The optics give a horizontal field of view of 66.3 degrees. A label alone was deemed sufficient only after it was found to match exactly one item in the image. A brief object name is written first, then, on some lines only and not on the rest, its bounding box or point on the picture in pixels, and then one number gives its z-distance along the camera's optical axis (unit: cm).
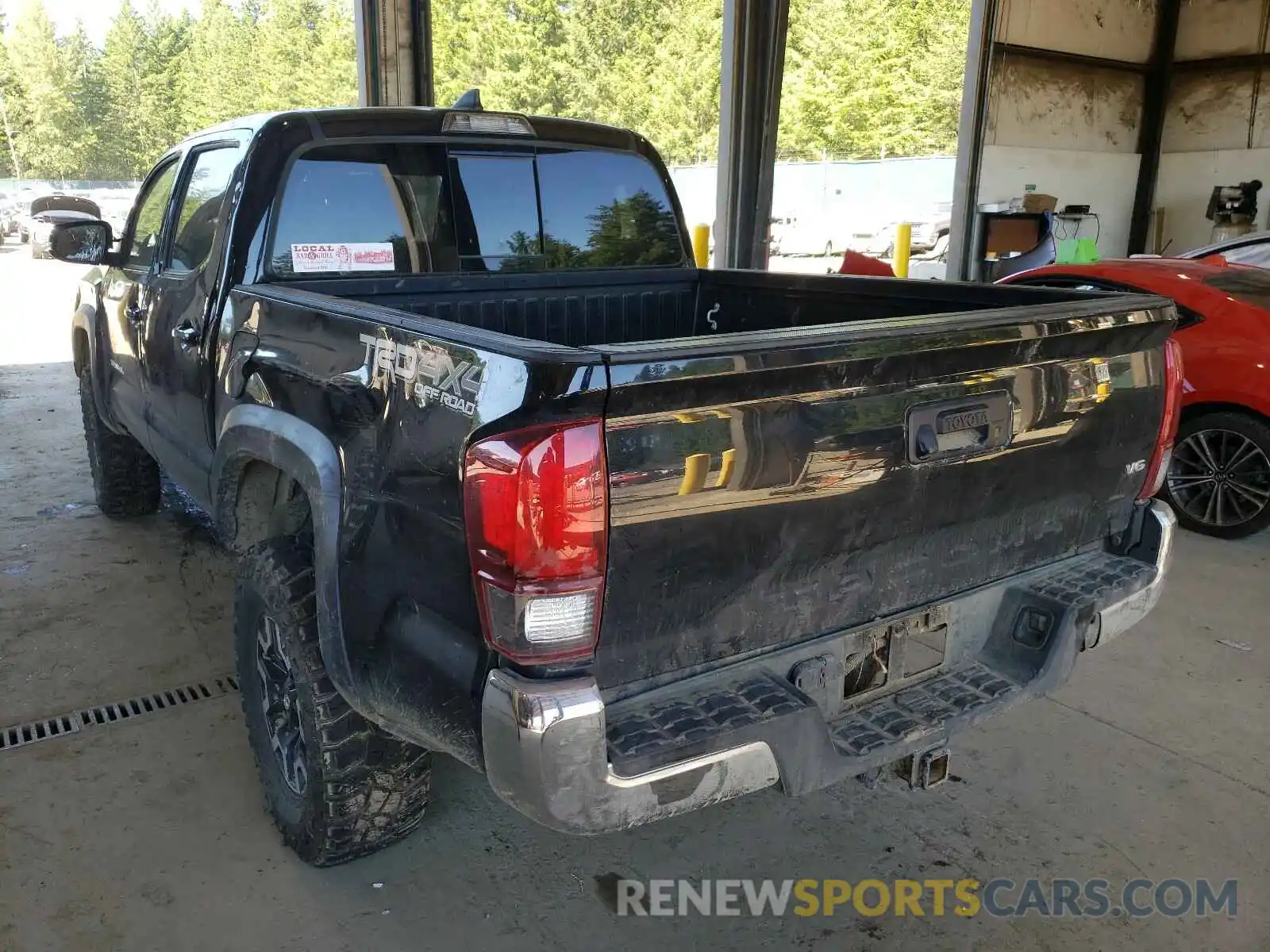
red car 502
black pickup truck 171
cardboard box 1322
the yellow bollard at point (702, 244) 1141
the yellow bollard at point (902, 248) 1262
